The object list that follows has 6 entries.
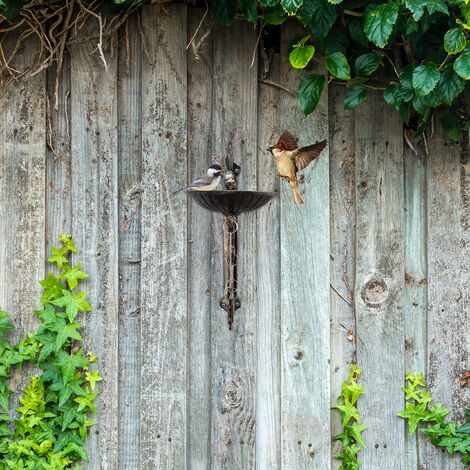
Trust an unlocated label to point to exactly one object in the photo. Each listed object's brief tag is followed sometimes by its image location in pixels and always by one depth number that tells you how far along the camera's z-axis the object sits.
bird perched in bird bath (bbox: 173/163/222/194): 5.27
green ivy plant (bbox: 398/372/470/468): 5.68
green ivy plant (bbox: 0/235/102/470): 5.57
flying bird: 5.23
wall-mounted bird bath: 5.02
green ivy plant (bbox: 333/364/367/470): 5.69
